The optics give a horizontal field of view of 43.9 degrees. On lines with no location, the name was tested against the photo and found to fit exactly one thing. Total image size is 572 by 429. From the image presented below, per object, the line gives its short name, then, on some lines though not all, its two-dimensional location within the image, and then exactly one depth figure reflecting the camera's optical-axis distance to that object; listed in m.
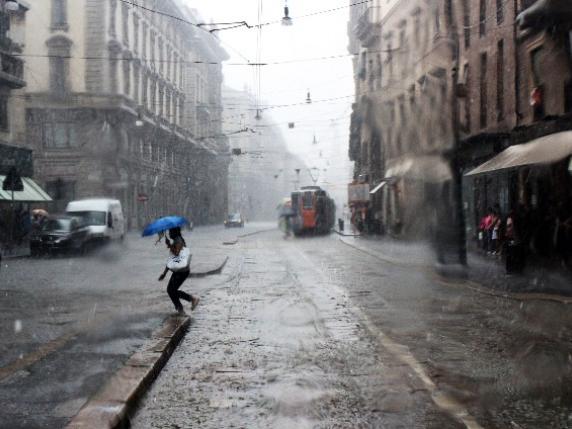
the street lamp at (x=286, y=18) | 25.03
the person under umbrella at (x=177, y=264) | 10.23
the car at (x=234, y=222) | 72.56
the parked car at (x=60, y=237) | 24.55
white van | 27.01
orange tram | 46.34
